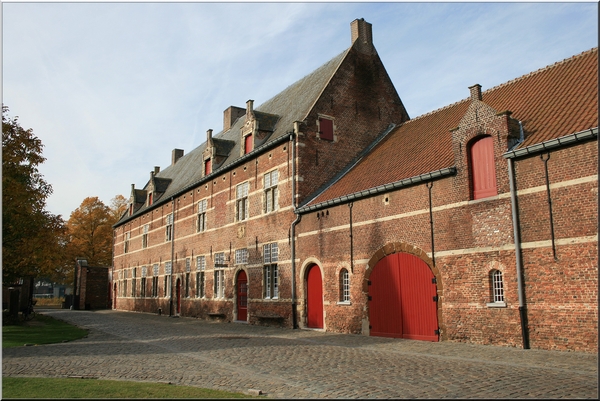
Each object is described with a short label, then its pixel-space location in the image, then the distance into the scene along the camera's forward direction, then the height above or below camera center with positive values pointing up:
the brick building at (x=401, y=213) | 10.69 +1.78
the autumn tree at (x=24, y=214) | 16.28 +2.20
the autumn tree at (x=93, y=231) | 46.72 +4.49
